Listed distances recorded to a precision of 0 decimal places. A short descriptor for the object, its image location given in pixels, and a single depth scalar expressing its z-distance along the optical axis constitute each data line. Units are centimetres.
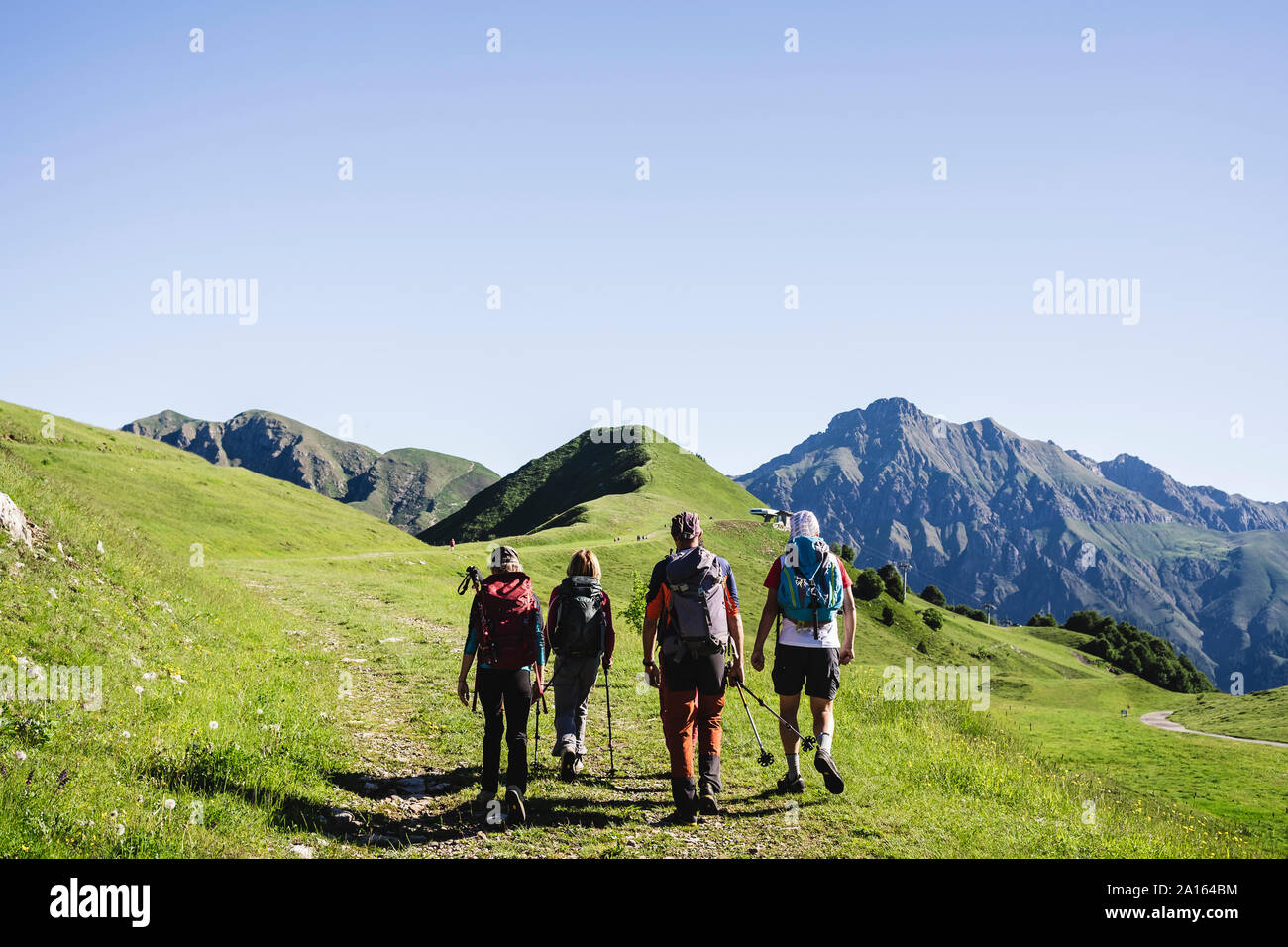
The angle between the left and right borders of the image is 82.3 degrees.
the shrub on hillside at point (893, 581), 12788
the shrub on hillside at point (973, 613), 18295
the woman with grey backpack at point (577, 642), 981
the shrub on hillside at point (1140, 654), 14338
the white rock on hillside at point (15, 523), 1140
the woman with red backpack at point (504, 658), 841
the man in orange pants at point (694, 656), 859
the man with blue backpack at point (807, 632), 918
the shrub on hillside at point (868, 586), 11319
